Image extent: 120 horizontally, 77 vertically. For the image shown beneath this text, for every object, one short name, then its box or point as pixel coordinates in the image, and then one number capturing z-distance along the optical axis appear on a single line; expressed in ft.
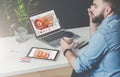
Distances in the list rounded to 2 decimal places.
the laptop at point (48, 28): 7.79
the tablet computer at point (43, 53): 7.08
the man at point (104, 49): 5.90
